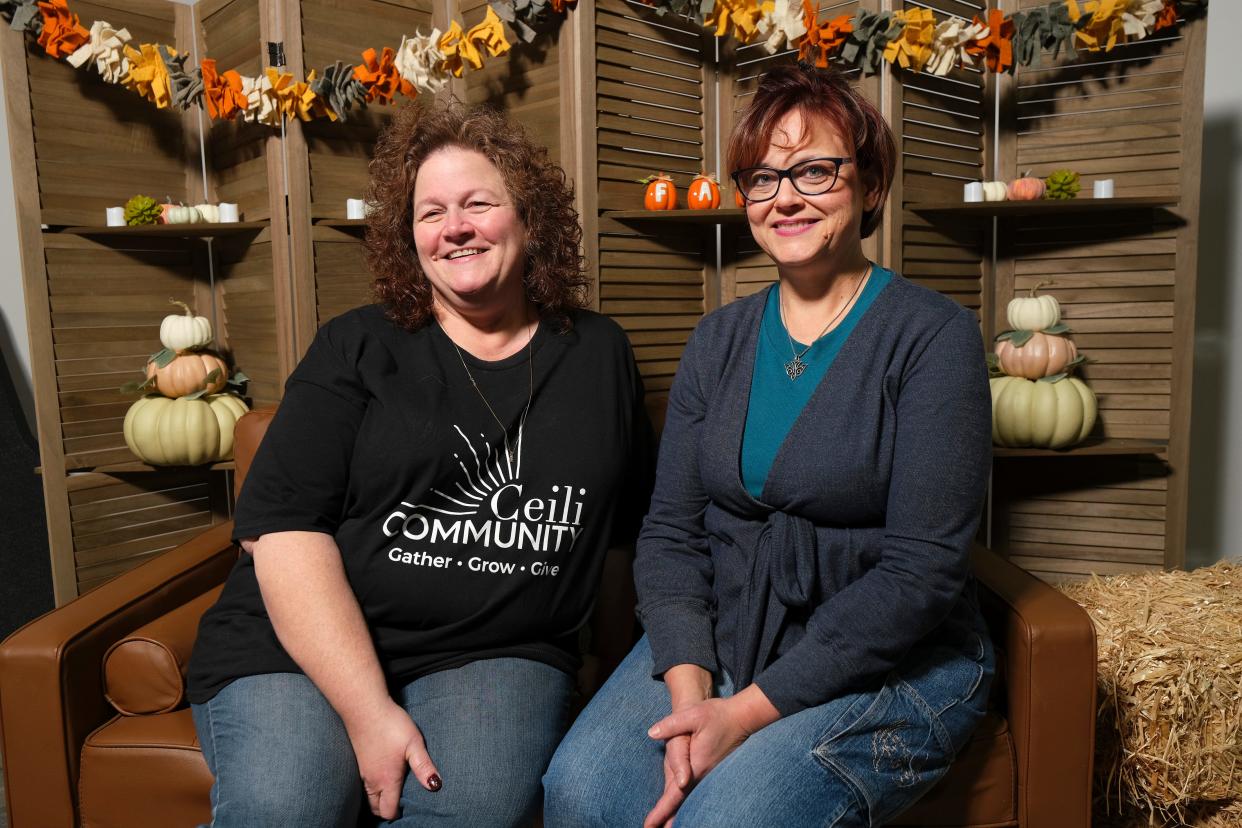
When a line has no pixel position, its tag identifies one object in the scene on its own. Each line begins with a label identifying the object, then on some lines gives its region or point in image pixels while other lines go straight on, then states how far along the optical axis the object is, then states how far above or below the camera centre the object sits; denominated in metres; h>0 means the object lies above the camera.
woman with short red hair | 1.24 -0.32
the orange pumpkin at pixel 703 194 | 2.57 +0.32
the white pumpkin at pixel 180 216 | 2.87 +0.32
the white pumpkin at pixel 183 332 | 2.87 -0.02
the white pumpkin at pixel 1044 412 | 2.53 -0.27
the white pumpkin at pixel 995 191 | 2.57 +0.32
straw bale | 1.73 -0.75
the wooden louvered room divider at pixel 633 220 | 2.52 +0.27
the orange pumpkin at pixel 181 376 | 2.85 -0.15
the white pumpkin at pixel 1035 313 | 2.58 -0.01
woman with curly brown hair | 1.30 -0.30
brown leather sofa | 1.43 -0.62
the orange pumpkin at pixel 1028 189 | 2.52 +0.32
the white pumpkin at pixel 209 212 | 2.91 +0.34
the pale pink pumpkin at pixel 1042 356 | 2.57 -0.12
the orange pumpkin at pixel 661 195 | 2.55 +0.32
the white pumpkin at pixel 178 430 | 2.78 -0.30
